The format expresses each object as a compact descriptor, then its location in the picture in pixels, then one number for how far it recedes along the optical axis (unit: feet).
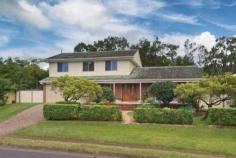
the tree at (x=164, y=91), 49.10
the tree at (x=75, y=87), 43.74
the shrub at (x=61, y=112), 38.35
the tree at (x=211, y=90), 37.93
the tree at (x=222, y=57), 98.37
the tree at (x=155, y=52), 100.18
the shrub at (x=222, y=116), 33.85
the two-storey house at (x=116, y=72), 58.97
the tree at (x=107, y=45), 110.50
